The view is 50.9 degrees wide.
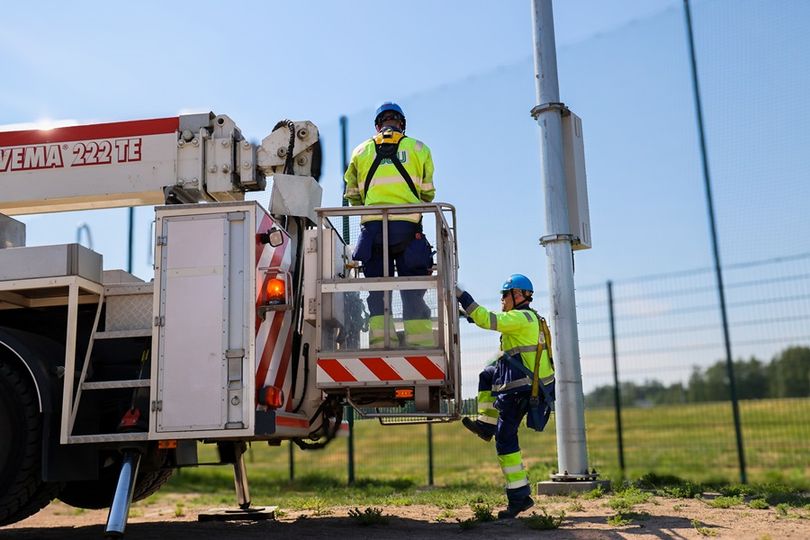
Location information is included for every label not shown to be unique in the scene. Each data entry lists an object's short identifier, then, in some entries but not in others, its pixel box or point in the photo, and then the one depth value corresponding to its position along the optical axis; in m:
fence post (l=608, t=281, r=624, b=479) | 11.10
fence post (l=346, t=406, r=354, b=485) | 11.70
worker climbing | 6.46
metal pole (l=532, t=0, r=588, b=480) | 7.88
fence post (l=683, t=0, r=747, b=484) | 10.09
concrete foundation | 7.65
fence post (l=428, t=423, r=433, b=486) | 11.74
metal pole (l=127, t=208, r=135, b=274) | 13.72
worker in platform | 5.75
